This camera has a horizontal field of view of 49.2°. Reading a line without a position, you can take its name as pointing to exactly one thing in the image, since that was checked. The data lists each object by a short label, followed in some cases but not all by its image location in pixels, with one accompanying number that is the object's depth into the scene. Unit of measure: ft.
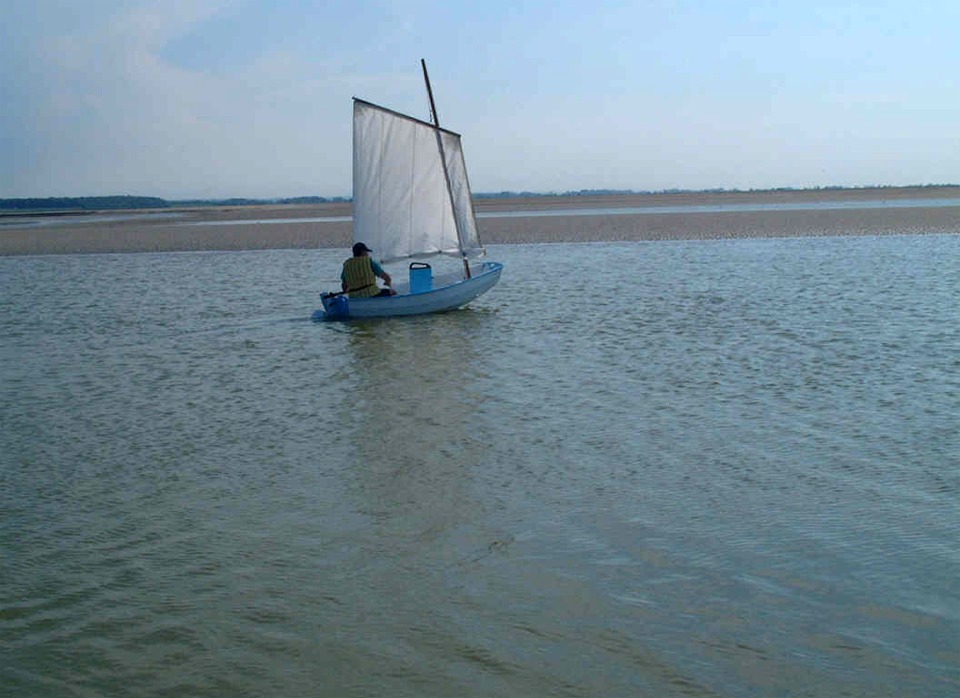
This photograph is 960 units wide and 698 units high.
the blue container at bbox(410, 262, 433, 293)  66.08
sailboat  68.18
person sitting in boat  63.31
